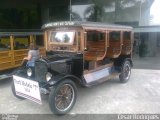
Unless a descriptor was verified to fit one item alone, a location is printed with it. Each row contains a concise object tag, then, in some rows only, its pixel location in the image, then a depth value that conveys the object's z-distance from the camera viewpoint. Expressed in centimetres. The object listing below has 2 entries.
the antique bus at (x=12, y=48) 448
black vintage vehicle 304
